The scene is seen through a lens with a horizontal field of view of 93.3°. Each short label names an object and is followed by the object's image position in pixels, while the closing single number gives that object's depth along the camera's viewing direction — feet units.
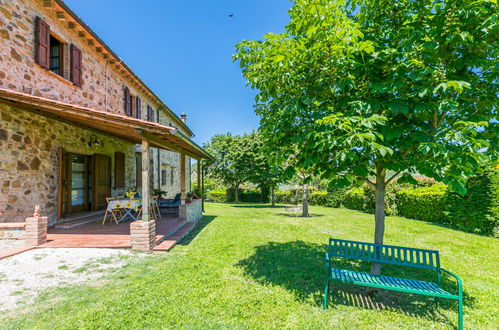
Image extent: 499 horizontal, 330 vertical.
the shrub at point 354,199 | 50.67
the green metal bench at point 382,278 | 9.25
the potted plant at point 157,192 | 33.88
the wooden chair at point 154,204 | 27.31
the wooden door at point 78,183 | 24.56
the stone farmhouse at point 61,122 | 17.38
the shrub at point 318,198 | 62.84
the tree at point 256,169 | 61.77
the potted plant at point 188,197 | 29.24
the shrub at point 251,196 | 75.10
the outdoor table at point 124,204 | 23.36
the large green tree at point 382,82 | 8.39
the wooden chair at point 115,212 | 24.15
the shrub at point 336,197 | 58.11
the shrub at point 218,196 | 79.62
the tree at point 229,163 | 66.23
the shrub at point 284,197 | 70.64
